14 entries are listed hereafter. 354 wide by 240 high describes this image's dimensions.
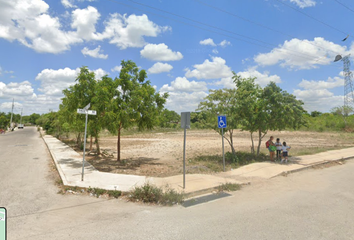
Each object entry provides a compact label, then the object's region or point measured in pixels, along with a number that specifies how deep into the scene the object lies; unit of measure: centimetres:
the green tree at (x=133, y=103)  1116
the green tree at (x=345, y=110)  5878
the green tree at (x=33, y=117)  15725
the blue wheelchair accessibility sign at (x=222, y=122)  1051
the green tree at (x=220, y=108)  1318
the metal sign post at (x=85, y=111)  842
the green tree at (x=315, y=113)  10976
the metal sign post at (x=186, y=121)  775
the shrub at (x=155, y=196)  633
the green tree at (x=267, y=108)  1323
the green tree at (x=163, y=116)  1273
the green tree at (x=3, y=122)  5732
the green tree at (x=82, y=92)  1236
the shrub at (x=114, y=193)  683
